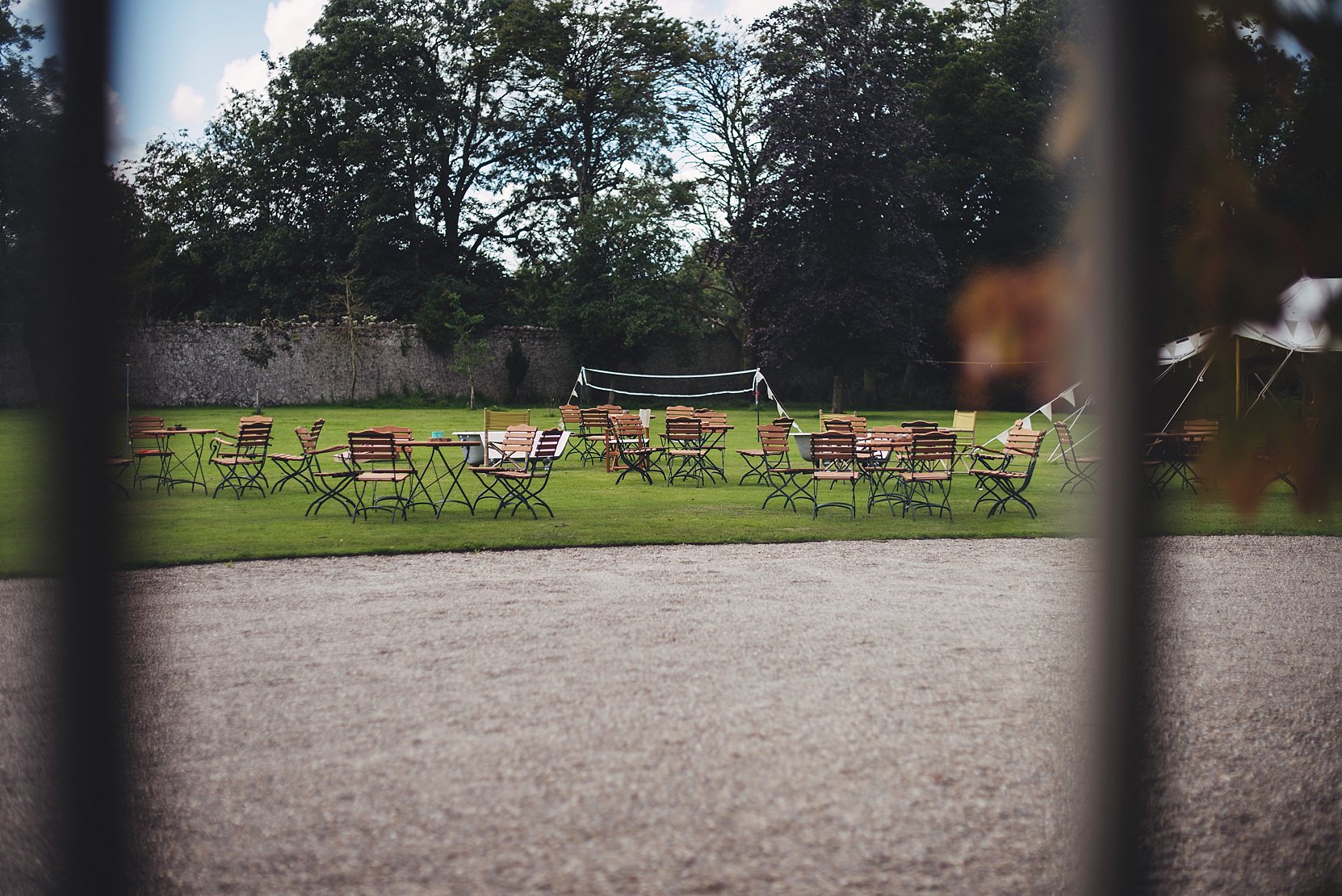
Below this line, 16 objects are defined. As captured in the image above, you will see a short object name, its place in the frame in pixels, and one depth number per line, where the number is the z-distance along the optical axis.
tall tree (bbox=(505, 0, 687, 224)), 39.06
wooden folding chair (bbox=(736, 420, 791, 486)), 14.41
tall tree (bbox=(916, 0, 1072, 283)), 34.34
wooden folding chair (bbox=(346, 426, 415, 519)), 11.38
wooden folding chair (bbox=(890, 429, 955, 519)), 11.98
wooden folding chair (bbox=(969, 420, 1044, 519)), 11.71
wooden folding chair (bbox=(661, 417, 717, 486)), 14.65
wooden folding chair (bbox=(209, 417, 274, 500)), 13.17
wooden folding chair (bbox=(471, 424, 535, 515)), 13.38
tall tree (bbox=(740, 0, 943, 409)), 31.27
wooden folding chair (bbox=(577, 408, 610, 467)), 18.12
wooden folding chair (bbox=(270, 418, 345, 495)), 13.12
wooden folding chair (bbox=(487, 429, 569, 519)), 11.52
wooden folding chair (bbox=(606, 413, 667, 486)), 15.58
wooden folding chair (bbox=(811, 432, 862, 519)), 11.99
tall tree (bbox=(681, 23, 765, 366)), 38.22
